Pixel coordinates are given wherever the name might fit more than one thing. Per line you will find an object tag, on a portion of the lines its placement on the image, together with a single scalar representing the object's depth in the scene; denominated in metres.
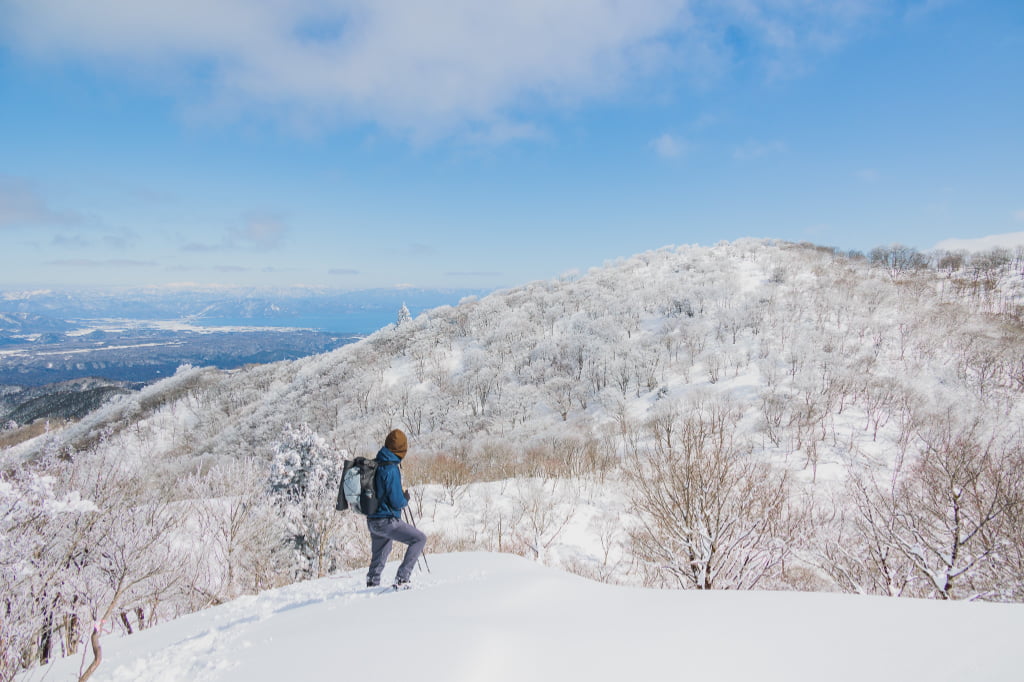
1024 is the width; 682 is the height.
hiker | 6.32
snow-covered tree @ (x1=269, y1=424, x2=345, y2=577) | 22.59
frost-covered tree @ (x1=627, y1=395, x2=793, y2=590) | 11.81
